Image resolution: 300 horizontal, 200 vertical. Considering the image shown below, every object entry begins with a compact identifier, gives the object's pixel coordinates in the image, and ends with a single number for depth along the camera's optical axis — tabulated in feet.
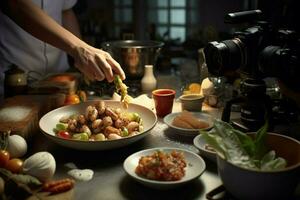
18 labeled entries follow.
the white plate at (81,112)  4.13
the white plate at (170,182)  3.43
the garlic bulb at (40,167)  3.59
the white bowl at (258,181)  3.08
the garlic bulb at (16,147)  4.14
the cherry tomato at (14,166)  3.76
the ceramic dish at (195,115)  4.69
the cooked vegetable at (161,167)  3.52
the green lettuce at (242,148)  3.31
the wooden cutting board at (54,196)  3.35
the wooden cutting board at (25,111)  4.50
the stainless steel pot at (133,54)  6.35
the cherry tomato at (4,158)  3.80
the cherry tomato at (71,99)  5.75
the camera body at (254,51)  4.09
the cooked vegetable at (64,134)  4.43
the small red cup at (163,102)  5.35
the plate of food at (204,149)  3.99
